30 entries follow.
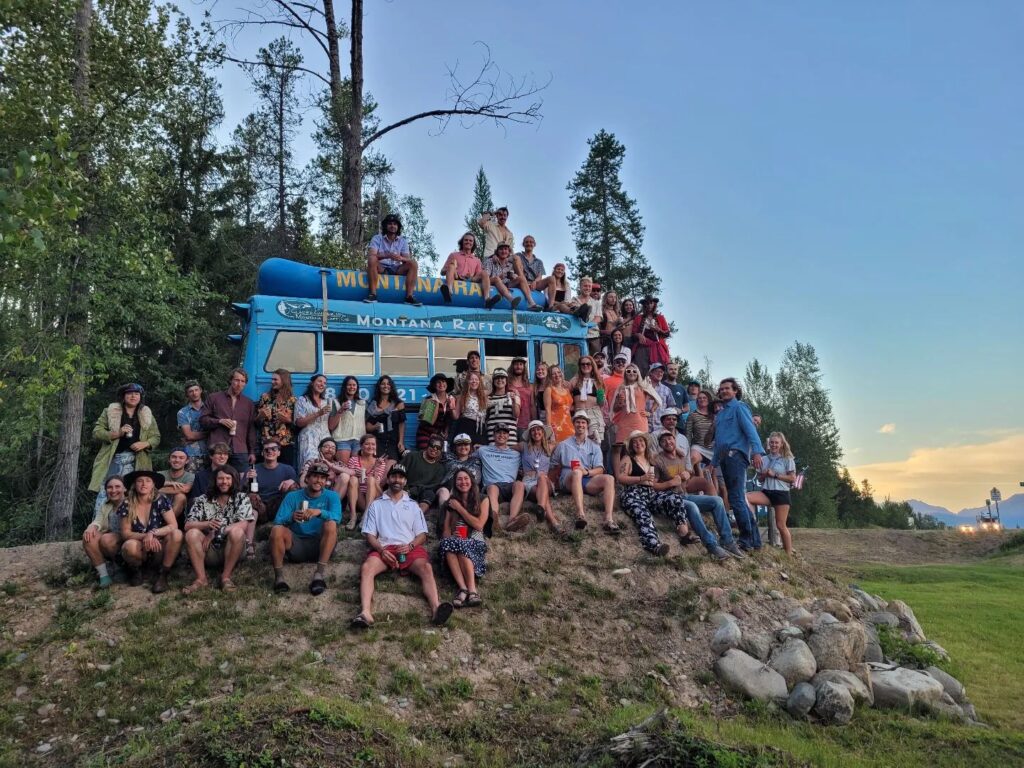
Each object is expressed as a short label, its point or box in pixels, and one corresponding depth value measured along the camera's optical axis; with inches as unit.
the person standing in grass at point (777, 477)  434.9
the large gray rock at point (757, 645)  329.1
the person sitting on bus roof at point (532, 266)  536.1
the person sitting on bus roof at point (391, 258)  462.9
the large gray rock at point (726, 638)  328.8
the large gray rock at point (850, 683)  304.2
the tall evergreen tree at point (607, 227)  1537.9
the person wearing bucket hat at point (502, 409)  411.5
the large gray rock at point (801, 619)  357.1
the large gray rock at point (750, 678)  302.8
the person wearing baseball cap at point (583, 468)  397.1
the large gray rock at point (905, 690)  309.9
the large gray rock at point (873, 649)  364.5
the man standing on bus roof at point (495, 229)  553.3
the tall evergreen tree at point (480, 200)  1768.0
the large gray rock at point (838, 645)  325.1
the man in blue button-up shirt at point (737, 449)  416.2
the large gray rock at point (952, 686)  342.0
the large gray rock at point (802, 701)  291.9
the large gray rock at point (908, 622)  421.8
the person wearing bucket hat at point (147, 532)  307.9
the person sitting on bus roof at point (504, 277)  496.7
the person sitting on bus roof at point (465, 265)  494.6
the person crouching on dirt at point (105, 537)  309.3
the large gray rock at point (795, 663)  312.8
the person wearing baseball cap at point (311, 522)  321.7
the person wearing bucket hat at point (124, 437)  347.9
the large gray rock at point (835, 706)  289.0
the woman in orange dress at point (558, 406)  442.6
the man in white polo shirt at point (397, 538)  317.7
